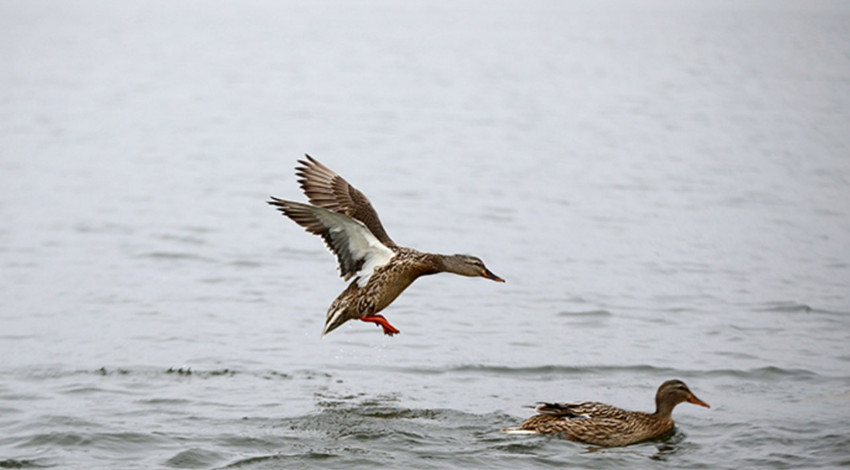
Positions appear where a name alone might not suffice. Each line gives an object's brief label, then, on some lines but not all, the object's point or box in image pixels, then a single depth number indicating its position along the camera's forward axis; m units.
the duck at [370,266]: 19.58
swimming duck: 17.23
